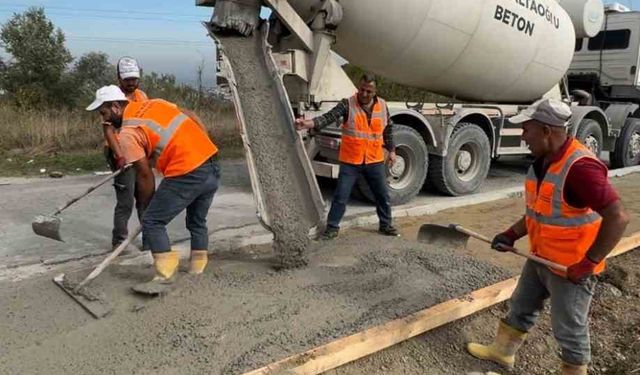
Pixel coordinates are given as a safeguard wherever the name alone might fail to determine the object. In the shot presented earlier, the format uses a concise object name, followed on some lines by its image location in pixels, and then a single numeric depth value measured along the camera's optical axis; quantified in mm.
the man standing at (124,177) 4816
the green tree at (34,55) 18281
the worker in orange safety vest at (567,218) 2578
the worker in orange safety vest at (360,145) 5441
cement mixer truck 6453
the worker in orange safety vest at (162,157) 3713
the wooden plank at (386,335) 2969
